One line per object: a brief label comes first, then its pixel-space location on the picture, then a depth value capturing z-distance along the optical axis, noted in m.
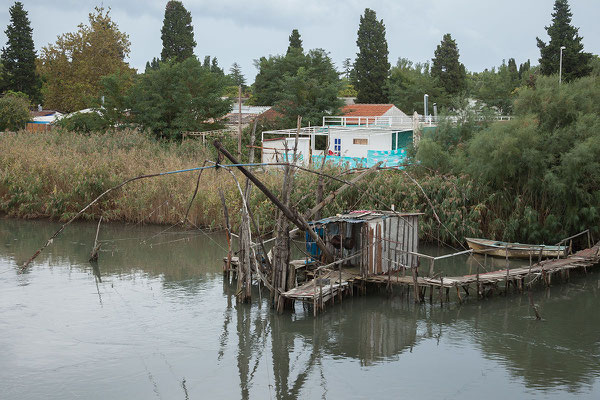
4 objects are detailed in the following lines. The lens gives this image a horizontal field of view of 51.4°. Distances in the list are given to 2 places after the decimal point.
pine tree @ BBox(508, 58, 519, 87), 56.10
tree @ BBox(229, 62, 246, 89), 82.02
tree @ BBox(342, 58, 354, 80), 95.06
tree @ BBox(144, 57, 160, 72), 90.75
